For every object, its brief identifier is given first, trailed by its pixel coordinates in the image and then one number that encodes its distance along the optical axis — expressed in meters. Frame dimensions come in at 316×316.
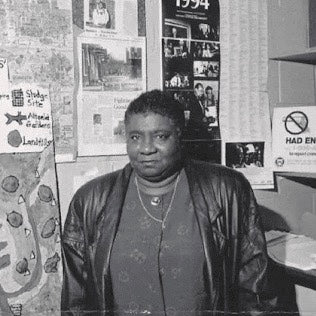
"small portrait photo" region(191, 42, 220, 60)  1.98
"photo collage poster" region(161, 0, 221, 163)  1.93
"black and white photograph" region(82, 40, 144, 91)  1.77
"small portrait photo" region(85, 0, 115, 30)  1.77
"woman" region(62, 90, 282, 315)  1.41
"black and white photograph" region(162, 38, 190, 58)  1.92
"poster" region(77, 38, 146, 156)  1.77
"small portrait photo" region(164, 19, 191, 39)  1.92
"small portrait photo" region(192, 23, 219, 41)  1.98
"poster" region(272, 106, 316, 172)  2.01
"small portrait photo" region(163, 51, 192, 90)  1.92
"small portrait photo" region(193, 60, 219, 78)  1.98
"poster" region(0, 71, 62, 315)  1.62
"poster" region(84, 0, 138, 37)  1.77
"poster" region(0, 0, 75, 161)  1.64
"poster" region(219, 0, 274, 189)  2.05
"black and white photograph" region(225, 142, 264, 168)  2.06
